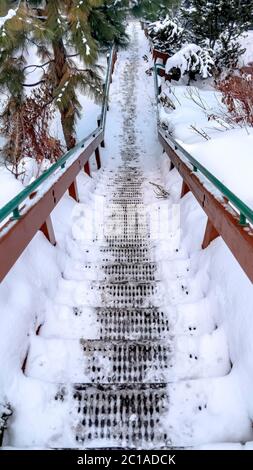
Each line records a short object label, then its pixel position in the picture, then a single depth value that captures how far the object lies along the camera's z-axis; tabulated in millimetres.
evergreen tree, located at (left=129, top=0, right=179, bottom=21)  9334
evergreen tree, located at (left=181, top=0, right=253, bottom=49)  14680
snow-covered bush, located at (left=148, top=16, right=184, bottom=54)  16539
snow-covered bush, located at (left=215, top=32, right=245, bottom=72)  15039
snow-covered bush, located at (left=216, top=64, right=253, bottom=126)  6371
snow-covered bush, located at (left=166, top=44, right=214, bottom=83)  13055
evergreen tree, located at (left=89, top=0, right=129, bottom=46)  8712
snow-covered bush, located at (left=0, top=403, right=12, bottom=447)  1951
